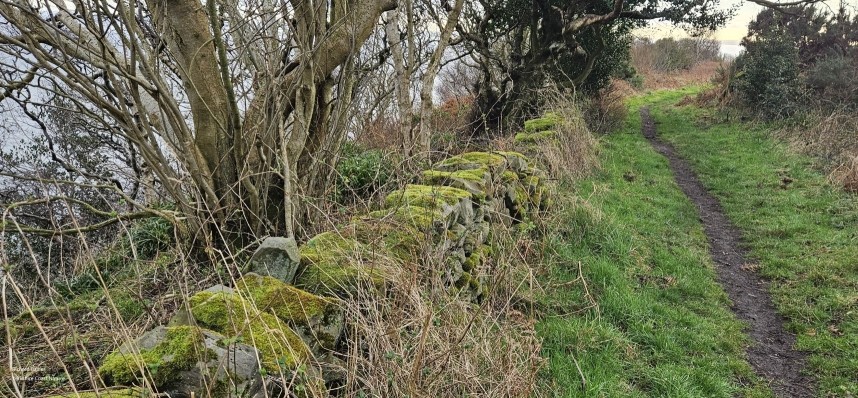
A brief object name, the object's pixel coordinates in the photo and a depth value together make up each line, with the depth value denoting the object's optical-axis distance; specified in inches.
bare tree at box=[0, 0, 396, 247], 123.0
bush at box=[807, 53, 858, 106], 577.3
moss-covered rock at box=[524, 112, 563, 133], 393.4
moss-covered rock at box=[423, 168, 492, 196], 196.2
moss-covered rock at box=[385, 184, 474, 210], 159.5
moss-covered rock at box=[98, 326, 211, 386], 75.4
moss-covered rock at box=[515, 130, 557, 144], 347.3
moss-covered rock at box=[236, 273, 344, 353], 97.3
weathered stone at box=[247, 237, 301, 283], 112.0
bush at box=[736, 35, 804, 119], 607.8
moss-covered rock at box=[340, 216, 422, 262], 134.6
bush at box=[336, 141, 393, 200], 236.9
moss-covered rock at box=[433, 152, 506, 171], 228.2
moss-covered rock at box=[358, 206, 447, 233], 145.5
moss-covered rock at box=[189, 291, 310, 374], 83.0
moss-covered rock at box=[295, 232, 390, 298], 112.8
